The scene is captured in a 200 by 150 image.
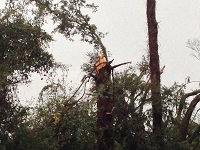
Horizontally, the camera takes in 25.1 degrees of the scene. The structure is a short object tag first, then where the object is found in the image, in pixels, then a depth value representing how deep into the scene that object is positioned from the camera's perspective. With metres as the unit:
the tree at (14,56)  13.00
